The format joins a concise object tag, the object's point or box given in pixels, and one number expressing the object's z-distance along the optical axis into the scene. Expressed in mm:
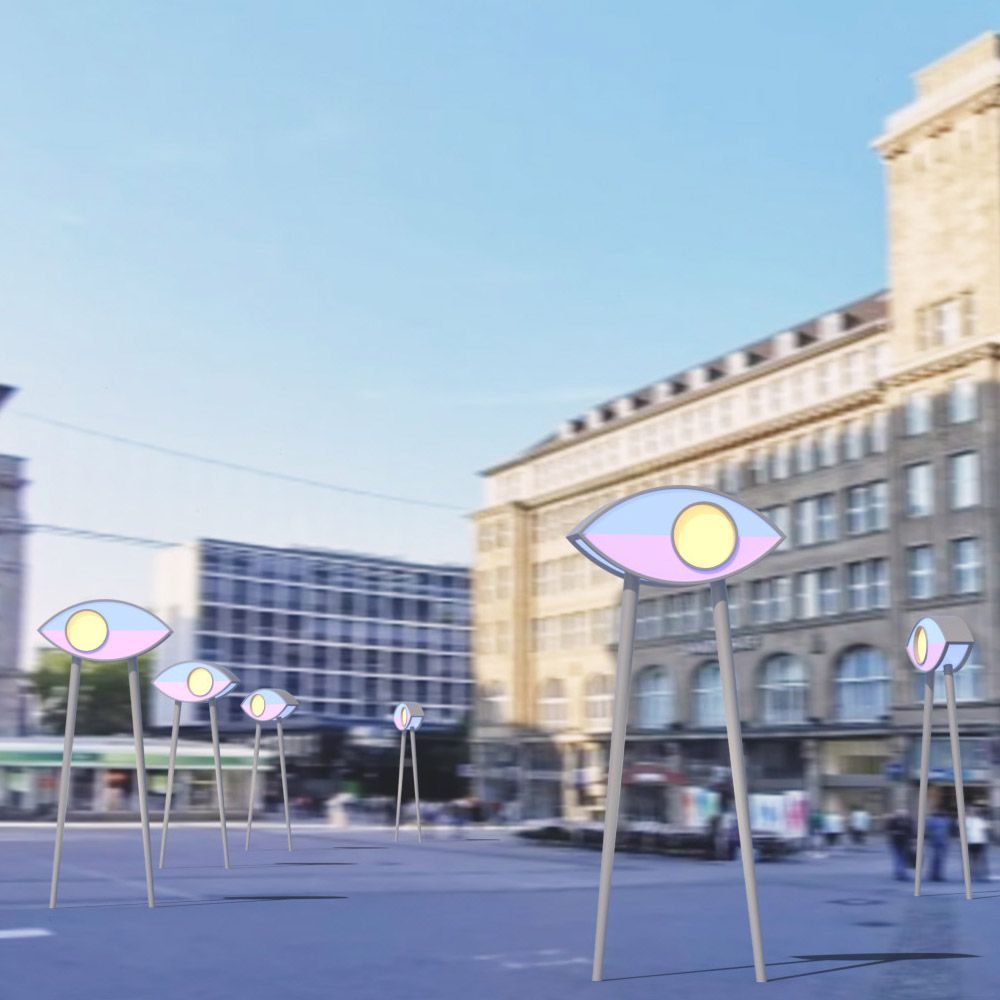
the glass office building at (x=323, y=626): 143250
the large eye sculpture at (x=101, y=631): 20828
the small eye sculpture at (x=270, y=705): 36562
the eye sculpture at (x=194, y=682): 29828
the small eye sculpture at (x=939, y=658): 23938
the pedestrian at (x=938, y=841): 29688
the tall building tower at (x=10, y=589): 76375
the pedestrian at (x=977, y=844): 32406
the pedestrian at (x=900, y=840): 31766
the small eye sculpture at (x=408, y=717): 45438
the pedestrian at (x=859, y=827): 53853
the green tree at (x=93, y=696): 137375
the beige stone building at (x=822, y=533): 61500
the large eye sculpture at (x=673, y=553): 14414
